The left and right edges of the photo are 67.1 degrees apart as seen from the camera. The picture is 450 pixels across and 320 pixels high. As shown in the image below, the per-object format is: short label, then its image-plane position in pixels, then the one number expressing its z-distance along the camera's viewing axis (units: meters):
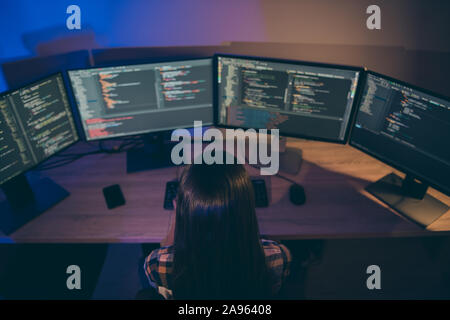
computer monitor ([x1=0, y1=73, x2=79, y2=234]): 1.35
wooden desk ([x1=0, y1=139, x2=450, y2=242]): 1.42
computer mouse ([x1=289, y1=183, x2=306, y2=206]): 1.54
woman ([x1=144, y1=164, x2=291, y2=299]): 0.99
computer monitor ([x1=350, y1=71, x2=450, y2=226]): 1.32
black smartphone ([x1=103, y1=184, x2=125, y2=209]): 1.54
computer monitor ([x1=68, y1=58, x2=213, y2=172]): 1.54
